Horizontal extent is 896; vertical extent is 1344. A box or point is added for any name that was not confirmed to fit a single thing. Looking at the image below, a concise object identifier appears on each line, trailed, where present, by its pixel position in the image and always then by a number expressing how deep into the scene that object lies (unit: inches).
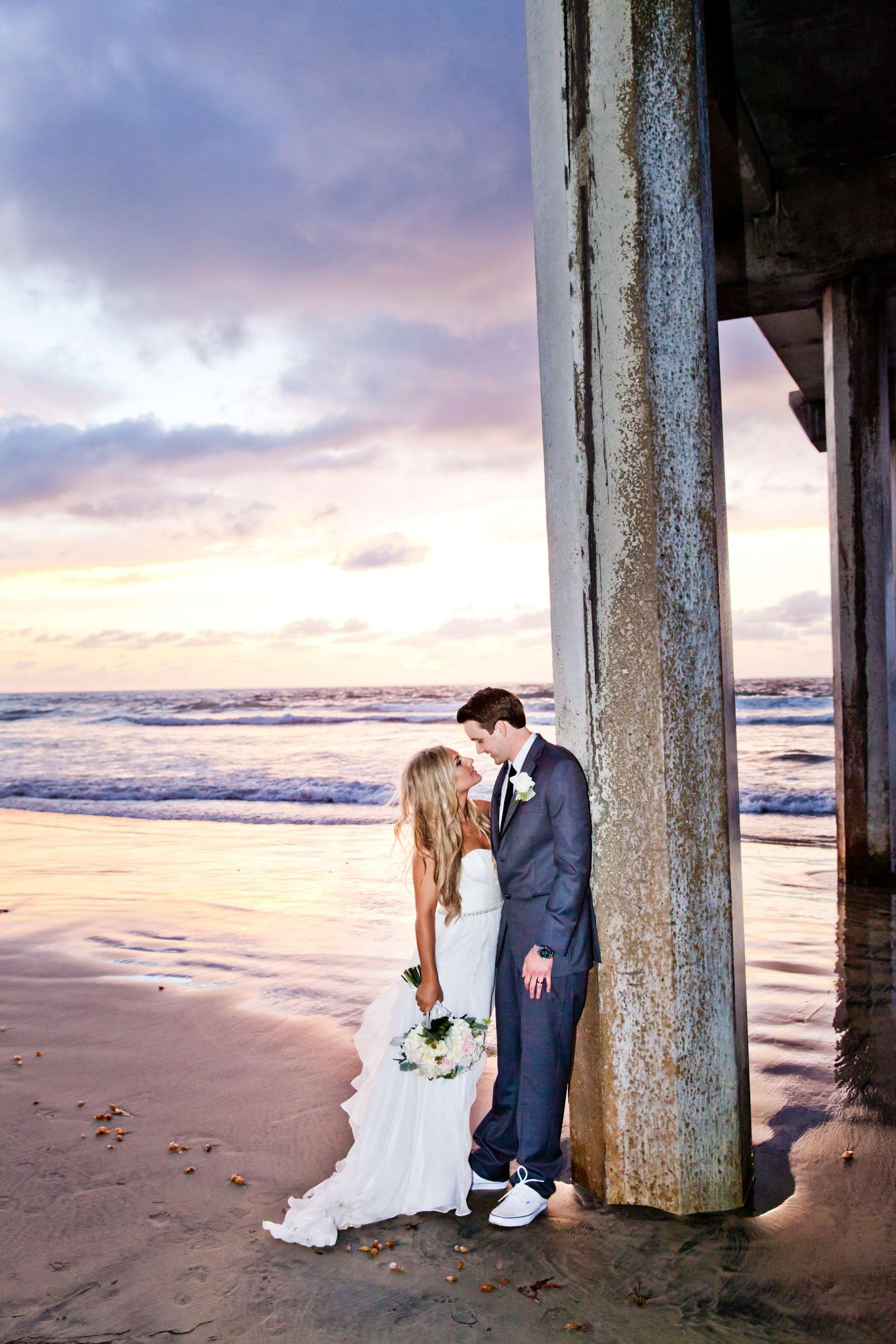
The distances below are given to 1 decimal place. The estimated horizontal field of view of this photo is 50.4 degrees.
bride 128.8
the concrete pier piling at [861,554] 349.1
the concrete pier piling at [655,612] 122.4
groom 124.3
